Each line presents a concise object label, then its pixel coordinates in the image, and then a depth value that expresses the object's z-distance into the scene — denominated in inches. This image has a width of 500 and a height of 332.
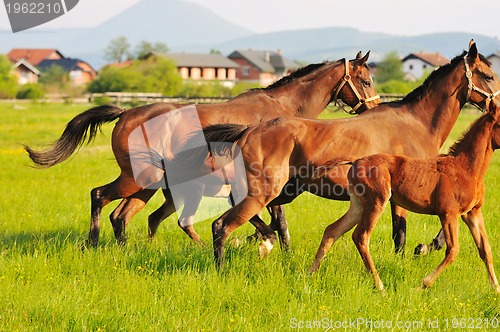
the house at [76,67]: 5748.0
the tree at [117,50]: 7012.8
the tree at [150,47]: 5940.0
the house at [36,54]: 6176.2
